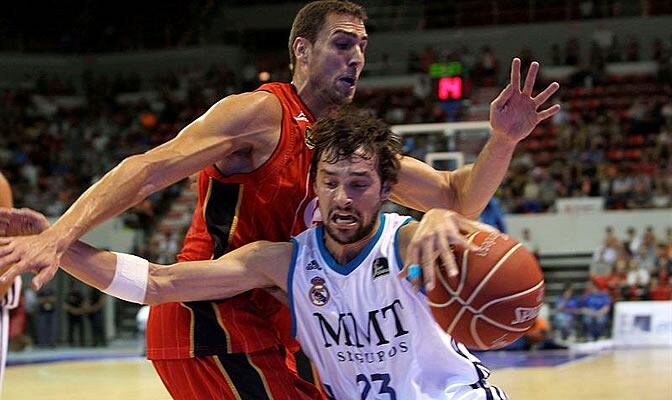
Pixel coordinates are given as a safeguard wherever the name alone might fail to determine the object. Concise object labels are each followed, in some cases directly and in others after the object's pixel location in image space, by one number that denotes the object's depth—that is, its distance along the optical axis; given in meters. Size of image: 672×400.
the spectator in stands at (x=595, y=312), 14.59
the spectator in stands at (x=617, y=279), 15.21
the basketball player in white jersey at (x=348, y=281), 3.21
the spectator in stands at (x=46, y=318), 17.36
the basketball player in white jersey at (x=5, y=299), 4.25
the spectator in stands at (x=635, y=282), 15.16
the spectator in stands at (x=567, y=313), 14.86
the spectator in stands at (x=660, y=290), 14.88
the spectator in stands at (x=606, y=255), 15.68
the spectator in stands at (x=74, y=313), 17.14
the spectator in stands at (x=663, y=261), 15.07
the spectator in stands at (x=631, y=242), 15.88
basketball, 2.94
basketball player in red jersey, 3.49
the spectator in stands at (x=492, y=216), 11.55
